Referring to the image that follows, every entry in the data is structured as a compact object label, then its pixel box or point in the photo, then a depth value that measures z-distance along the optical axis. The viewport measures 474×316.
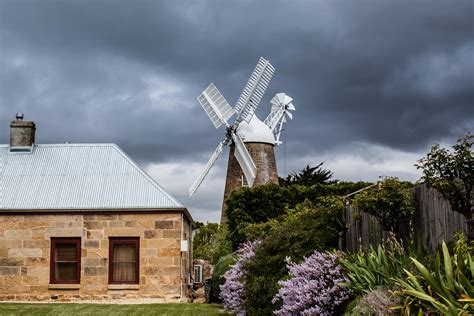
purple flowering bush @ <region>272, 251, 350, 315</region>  9.95
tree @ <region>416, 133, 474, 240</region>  9.05
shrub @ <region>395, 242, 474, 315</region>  6.27
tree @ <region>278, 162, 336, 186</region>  41.44
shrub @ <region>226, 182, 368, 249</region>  25.64
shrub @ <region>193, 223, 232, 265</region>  30.62
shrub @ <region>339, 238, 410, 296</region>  8.56
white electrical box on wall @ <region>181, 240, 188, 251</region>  21.37
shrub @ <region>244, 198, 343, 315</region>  12.62
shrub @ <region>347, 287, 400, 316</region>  7.38
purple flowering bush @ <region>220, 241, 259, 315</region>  14.58
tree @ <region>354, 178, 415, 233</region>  10.63
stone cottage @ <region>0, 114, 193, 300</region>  21.09
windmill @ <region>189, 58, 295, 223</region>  35.84
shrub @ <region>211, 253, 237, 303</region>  20.19
